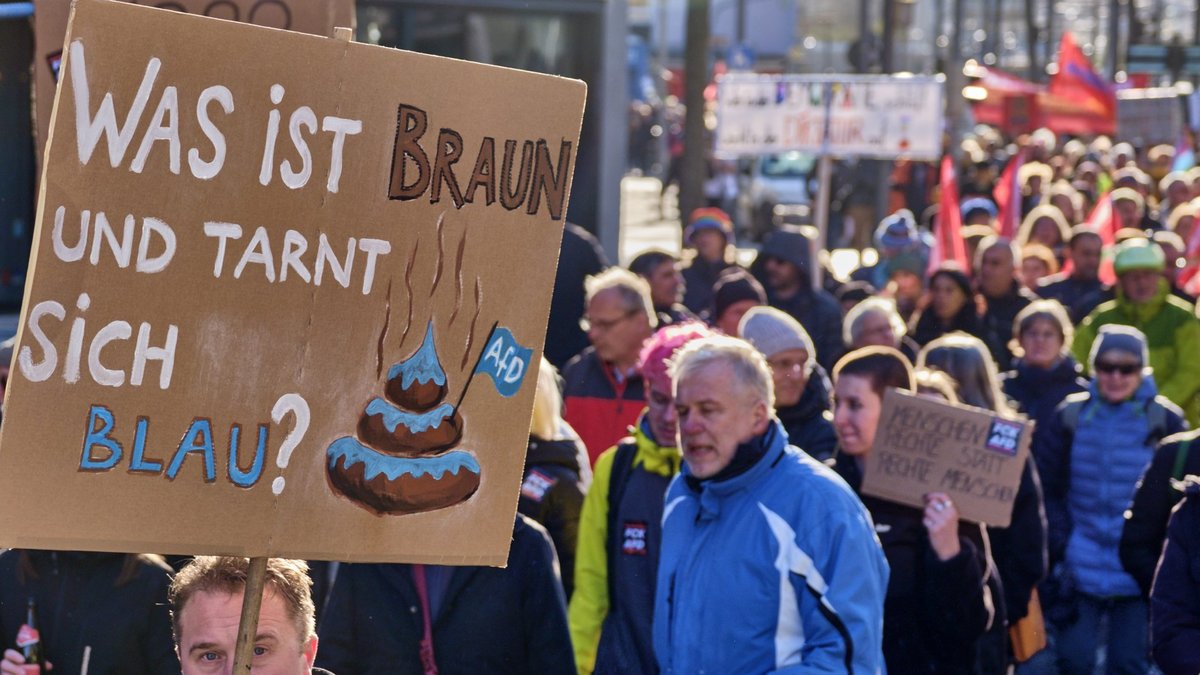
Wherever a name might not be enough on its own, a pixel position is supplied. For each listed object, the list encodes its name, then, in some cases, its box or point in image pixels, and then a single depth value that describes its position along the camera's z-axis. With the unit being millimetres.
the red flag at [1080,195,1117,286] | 28462
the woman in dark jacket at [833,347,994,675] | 10109
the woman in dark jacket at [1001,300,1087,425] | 16469
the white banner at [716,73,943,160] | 28719
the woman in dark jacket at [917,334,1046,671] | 11859
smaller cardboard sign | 10734
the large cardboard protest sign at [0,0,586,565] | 5934
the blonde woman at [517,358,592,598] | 10977
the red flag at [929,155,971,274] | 26344
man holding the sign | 6559
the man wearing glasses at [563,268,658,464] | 13734
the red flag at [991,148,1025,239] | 33031
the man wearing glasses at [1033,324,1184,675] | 14820
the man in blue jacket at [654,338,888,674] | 8156
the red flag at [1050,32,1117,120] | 51844
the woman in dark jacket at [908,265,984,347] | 19609
